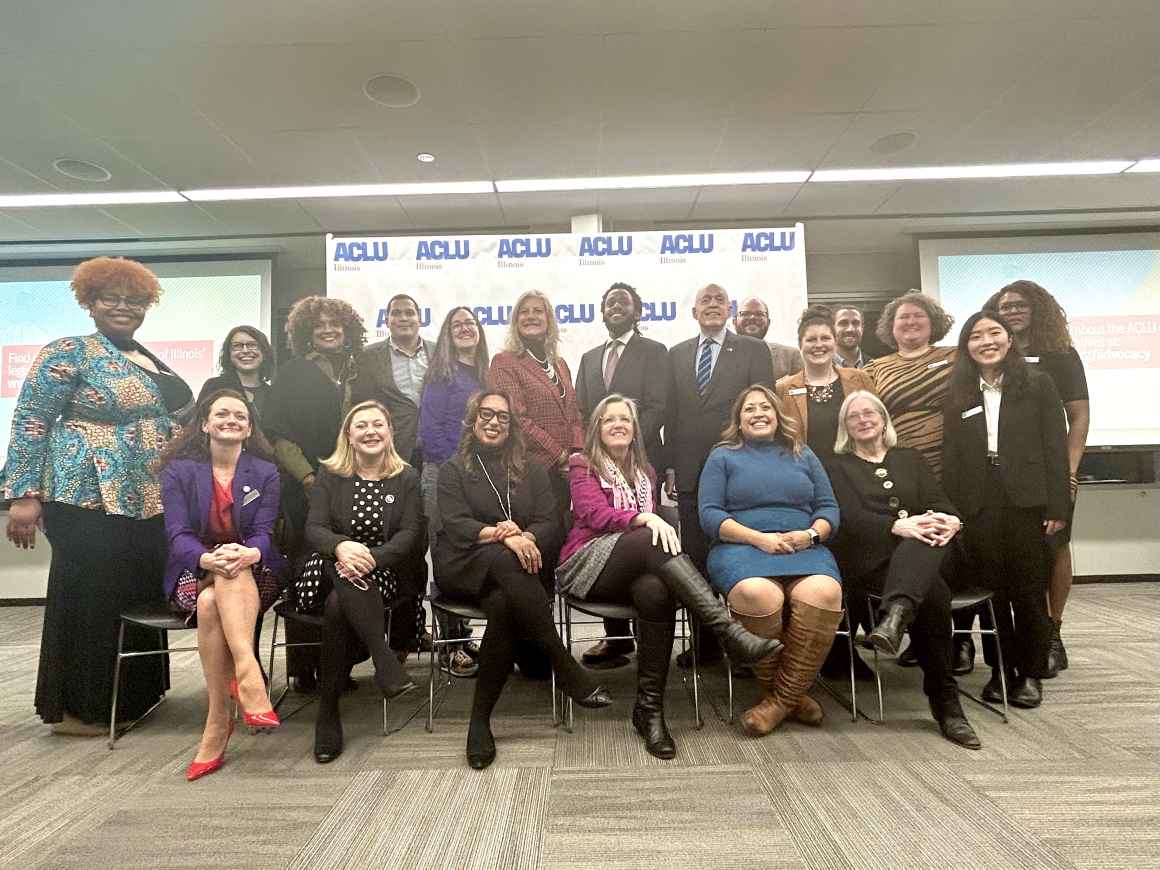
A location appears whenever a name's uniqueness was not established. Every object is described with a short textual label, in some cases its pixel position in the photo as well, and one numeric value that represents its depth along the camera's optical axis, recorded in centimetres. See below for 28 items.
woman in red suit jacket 322
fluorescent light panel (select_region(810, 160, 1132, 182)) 488
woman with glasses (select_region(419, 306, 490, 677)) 332
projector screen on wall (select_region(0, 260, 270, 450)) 591
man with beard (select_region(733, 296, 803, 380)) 378
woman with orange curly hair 255
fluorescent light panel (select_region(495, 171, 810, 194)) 491
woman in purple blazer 228
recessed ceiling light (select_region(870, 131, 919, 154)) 442
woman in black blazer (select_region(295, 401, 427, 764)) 237
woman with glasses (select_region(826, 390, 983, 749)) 238
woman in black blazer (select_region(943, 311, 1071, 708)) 269
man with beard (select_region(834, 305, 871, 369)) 361
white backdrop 422
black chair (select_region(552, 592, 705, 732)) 247
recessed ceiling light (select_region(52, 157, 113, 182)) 449
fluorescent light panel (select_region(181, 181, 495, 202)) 495
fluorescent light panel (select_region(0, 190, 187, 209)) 498
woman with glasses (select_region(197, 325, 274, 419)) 318
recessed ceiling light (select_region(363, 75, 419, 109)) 369
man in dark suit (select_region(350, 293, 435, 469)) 339
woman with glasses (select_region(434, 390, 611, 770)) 236
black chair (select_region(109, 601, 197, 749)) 246
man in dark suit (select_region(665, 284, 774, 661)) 322
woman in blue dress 239
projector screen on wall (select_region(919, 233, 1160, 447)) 571
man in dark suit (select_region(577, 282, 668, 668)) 333
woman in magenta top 236
